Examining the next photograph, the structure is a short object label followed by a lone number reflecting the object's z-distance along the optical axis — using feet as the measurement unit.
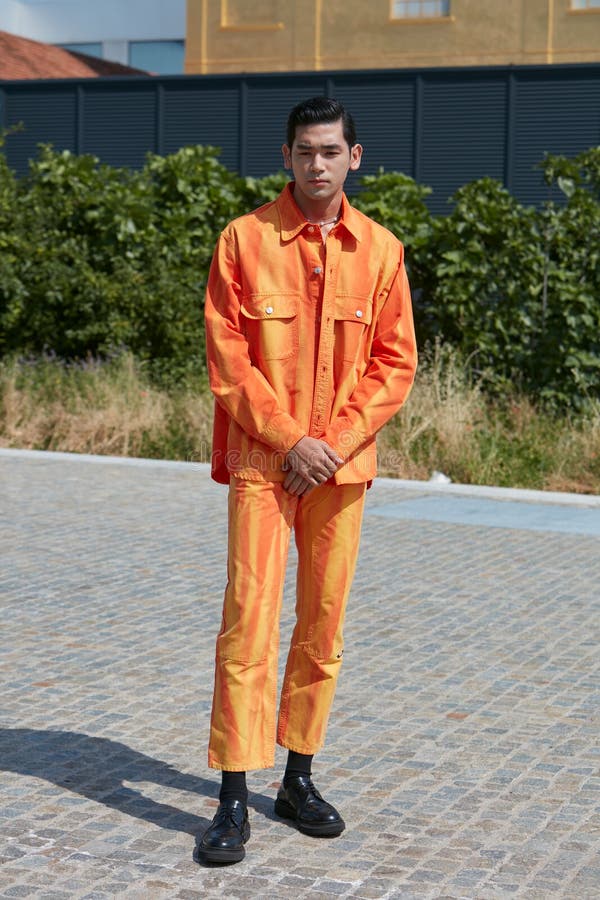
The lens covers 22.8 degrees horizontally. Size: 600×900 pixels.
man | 13.83
